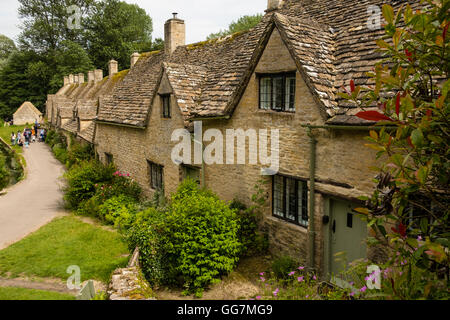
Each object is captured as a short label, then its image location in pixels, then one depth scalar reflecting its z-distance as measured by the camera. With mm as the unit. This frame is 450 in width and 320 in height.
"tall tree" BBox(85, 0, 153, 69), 61906
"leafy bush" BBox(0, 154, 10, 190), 24138
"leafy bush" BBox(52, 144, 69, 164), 30406
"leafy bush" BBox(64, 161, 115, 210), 16469
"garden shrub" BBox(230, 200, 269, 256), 9555
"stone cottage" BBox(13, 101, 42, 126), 58438
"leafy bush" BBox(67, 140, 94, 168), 23773
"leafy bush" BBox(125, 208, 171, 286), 8422
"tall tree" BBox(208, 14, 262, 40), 59406
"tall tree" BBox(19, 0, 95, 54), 40125
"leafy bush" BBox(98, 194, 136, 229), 13759
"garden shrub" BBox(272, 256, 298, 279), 8312
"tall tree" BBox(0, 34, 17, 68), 79938
